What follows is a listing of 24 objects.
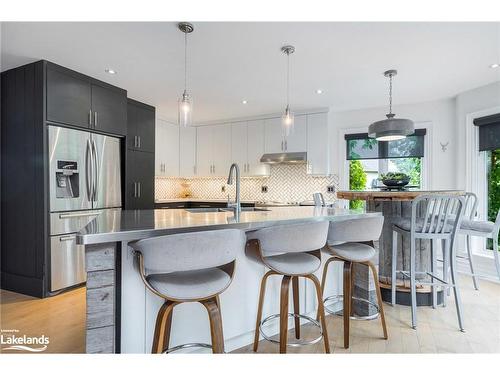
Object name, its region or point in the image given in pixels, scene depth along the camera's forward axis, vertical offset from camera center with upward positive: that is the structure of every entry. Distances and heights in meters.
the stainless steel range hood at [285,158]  4.96 +0.50
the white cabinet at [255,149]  5.40 +0.71
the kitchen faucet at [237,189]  2.17 -0.01
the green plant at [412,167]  4.71 +0.33
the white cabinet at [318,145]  4.93 +0.72
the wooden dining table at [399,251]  2.81 -0.62
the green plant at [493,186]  3.89 +0.02
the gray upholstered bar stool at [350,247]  1.98 -0.41
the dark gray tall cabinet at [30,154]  3.04 +0.36
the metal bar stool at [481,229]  2.71 -0.38
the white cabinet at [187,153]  5.92 +0.70
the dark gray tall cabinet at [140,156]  4.27 +0.48
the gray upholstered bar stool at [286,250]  1.62 -0.35
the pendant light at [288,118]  2.71 +0.64
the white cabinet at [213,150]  5.70 +0.75
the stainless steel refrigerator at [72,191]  3.11 -0.03
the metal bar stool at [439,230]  2.31 -0.35
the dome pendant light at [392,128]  2.89 +0.58
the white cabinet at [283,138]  5.08 +0.87
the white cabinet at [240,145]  5.54 +0.80
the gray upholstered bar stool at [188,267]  1.24 -0.34
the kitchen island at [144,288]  1.29 -0.51
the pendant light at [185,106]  2.23 +0.62
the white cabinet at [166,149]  5.39 +0.73
